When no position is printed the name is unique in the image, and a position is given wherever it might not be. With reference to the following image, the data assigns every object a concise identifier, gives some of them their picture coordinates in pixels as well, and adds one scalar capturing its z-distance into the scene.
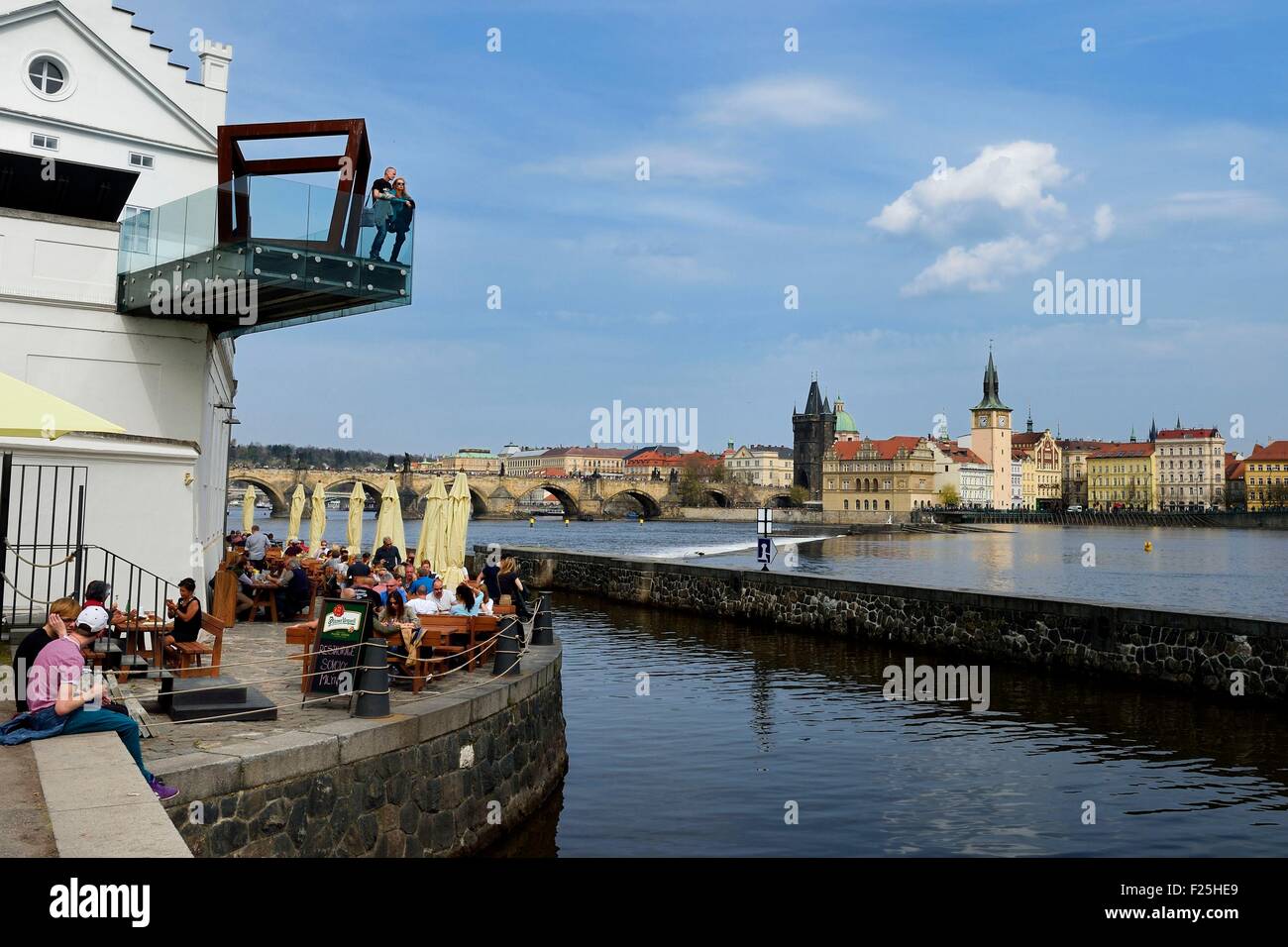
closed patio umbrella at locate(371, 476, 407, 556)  24.36
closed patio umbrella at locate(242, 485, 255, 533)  34.00
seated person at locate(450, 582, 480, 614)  12.40
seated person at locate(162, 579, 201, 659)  10.24
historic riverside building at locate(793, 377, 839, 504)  193.12
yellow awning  8.25
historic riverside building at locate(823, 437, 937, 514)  158.00
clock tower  190.25
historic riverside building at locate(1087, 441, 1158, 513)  185.75
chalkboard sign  9.76
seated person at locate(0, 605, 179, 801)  6.84
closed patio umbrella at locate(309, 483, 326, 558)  29.27
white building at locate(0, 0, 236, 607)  13.62
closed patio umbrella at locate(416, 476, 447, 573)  23.34
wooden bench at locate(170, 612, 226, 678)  9.87
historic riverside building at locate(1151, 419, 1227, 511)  181.50
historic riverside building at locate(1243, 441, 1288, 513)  172.95
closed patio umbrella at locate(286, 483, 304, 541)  33.72
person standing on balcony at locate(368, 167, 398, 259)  14.82
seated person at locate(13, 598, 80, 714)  7.27
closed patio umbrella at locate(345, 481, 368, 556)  29.58
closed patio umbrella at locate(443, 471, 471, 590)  23.17
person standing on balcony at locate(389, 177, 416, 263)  14.92
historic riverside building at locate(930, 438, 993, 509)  182.25
